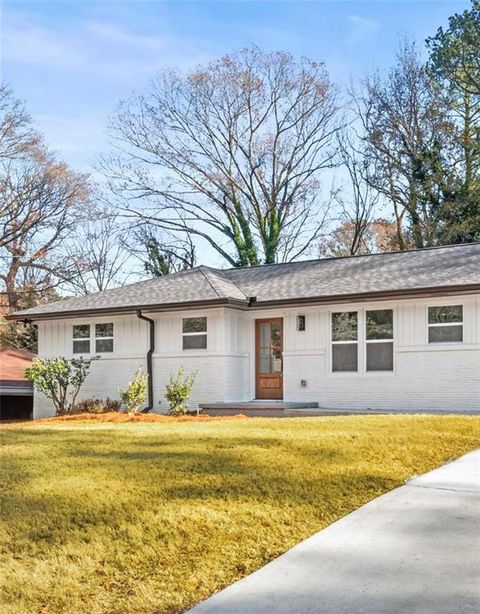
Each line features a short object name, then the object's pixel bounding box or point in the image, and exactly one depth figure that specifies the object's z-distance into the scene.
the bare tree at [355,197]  31.08
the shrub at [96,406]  16.86
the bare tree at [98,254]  31.97
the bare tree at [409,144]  27.11
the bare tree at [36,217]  27.23
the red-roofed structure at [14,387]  19.53
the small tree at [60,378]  17.33
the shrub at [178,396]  15.80
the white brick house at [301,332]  14.52
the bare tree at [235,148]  30.80
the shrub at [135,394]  16.09
